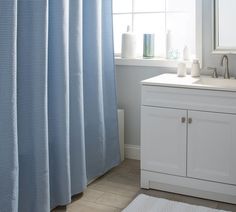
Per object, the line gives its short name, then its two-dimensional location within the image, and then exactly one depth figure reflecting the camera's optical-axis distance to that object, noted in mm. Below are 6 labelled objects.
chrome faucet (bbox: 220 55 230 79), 2975
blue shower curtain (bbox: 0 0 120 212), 2098
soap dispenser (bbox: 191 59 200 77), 3000
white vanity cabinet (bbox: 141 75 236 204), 2617
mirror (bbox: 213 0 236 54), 2908
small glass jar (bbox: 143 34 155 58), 3327
